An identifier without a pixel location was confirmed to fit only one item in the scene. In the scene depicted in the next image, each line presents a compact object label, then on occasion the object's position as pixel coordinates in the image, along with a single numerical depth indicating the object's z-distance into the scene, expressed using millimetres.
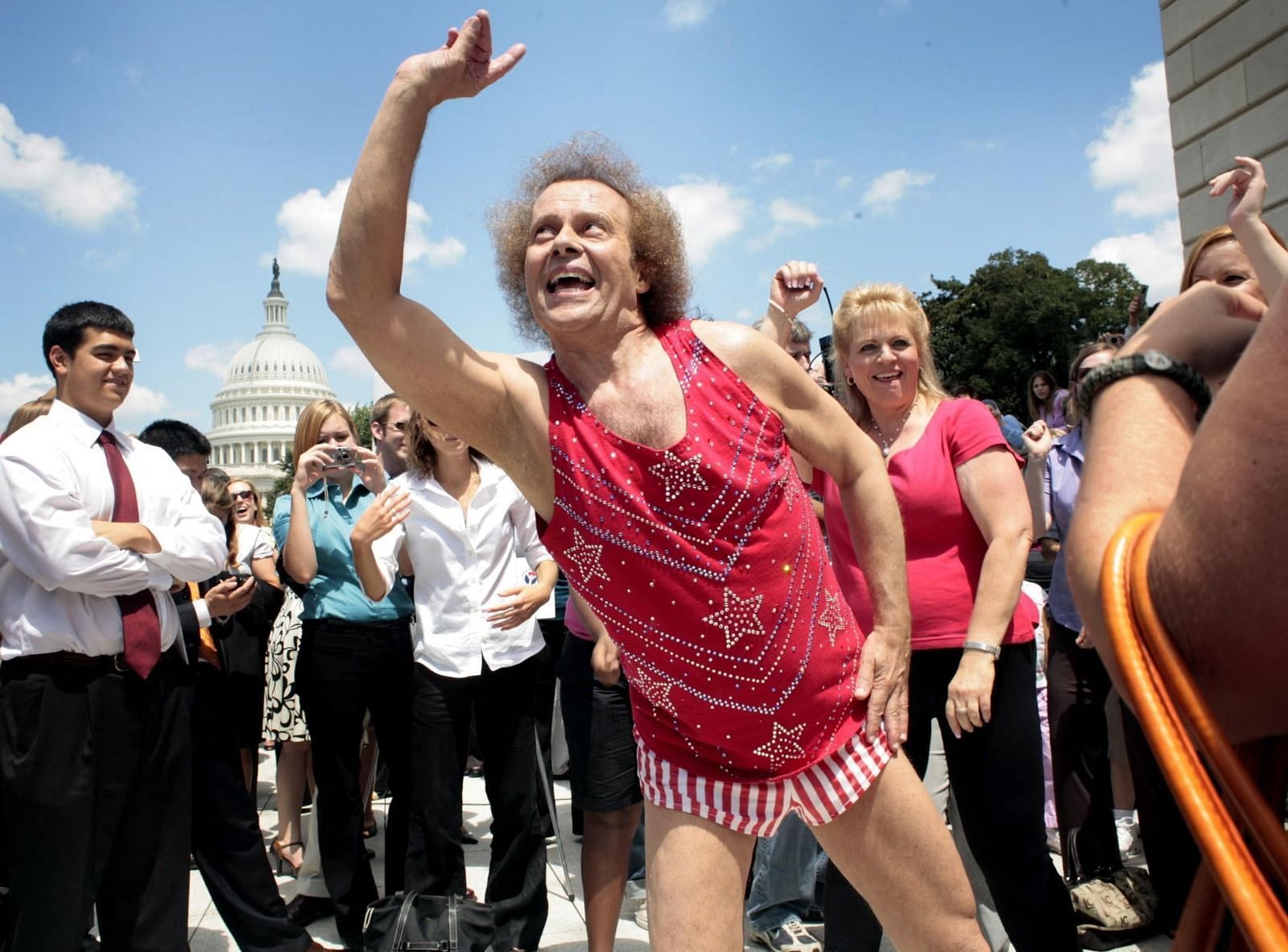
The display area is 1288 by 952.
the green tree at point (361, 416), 71000
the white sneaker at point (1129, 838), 5133
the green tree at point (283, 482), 89625
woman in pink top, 2949
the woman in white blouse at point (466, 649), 4082
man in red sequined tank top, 2141
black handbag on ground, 3762
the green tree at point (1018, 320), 51500
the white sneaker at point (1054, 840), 5270
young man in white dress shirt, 3344
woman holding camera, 4402
